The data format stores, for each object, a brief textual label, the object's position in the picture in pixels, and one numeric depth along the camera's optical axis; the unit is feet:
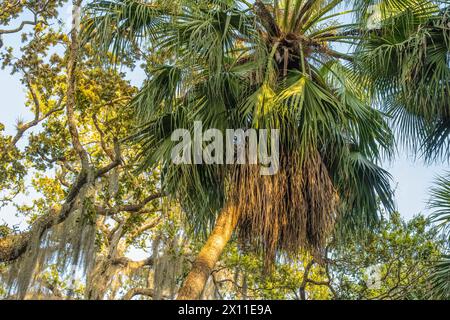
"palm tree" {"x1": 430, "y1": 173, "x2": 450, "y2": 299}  19.52
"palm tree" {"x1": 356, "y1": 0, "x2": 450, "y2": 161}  19.84
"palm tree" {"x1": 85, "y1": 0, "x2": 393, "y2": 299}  19.02
